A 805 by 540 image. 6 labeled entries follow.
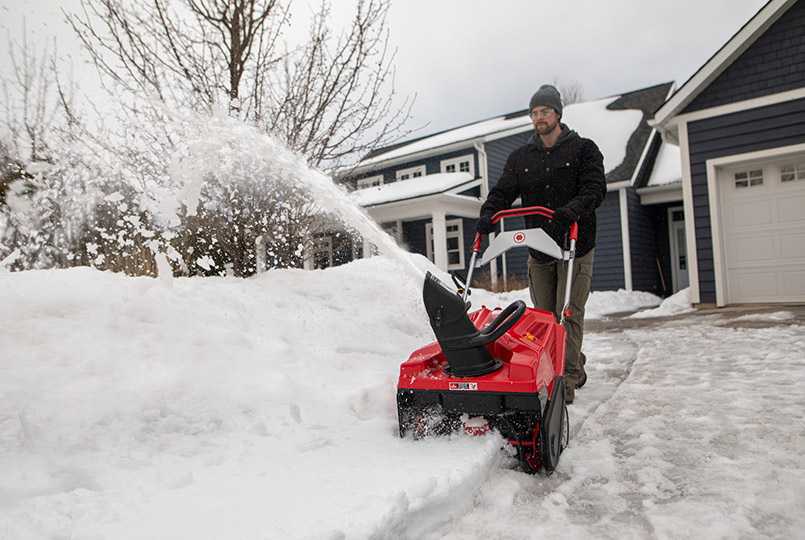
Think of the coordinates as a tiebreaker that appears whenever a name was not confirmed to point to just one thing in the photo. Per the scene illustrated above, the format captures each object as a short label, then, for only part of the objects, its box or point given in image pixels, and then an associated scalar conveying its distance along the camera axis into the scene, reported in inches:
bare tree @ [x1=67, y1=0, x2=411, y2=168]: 229.1
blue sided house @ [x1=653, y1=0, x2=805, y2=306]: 336.2
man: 142.6
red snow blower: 90.6
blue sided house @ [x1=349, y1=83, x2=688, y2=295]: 574.6
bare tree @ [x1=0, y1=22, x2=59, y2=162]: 313.4
